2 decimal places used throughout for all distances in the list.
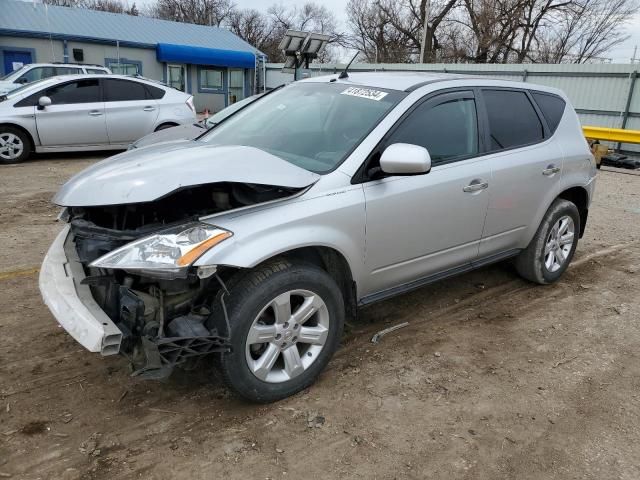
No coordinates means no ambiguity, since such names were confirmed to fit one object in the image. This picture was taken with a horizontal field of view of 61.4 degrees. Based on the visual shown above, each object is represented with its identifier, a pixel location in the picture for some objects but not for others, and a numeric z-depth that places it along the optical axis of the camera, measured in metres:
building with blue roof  22.30
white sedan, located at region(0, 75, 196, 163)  9.55
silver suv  2.58
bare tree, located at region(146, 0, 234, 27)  49.78
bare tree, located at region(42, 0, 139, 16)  49.66
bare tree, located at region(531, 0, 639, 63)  32.47
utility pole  26.13
